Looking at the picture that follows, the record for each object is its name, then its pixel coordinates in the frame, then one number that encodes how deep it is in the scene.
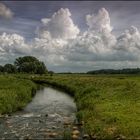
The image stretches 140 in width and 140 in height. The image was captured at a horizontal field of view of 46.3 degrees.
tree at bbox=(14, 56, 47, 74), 99.03
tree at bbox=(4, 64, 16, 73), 108.98
